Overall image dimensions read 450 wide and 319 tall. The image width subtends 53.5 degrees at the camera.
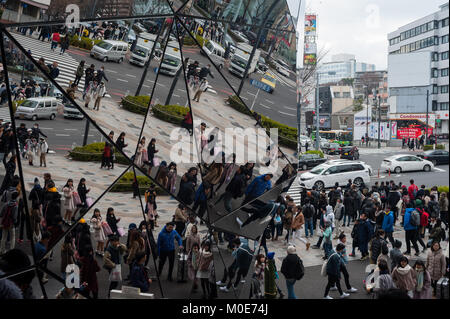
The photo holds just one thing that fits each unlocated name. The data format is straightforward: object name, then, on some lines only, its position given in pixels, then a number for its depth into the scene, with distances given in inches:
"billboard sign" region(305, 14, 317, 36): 1433.6
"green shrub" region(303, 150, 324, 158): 1140.3
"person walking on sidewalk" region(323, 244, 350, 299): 381.5
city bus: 1946.4
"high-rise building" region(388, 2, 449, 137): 1481.3
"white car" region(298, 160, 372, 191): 863.7
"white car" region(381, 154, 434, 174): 879.7
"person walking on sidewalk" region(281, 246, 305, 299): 358.9
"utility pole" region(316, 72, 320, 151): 1389.8
